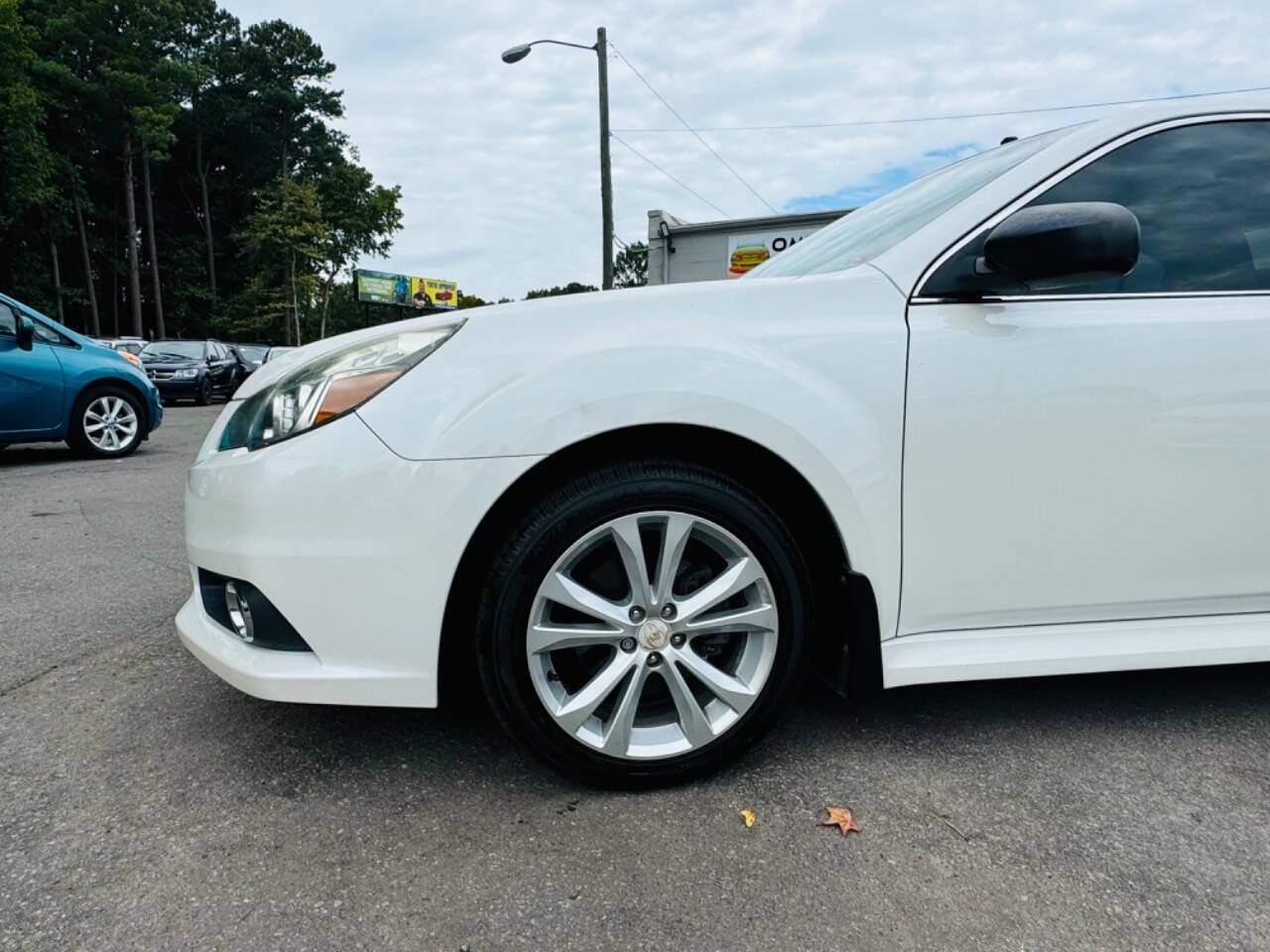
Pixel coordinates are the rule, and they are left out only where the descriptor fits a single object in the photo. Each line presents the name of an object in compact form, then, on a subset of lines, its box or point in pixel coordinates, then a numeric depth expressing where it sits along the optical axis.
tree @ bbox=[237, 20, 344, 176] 46.06
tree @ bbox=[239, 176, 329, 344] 42.56
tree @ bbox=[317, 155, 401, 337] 47.28
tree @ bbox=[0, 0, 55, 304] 29.02
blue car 6.75
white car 1.73
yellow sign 56.88
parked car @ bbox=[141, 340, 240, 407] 16.45
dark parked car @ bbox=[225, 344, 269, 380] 19.42
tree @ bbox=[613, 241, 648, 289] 67.56
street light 16.00
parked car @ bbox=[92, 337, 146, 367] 18.38
